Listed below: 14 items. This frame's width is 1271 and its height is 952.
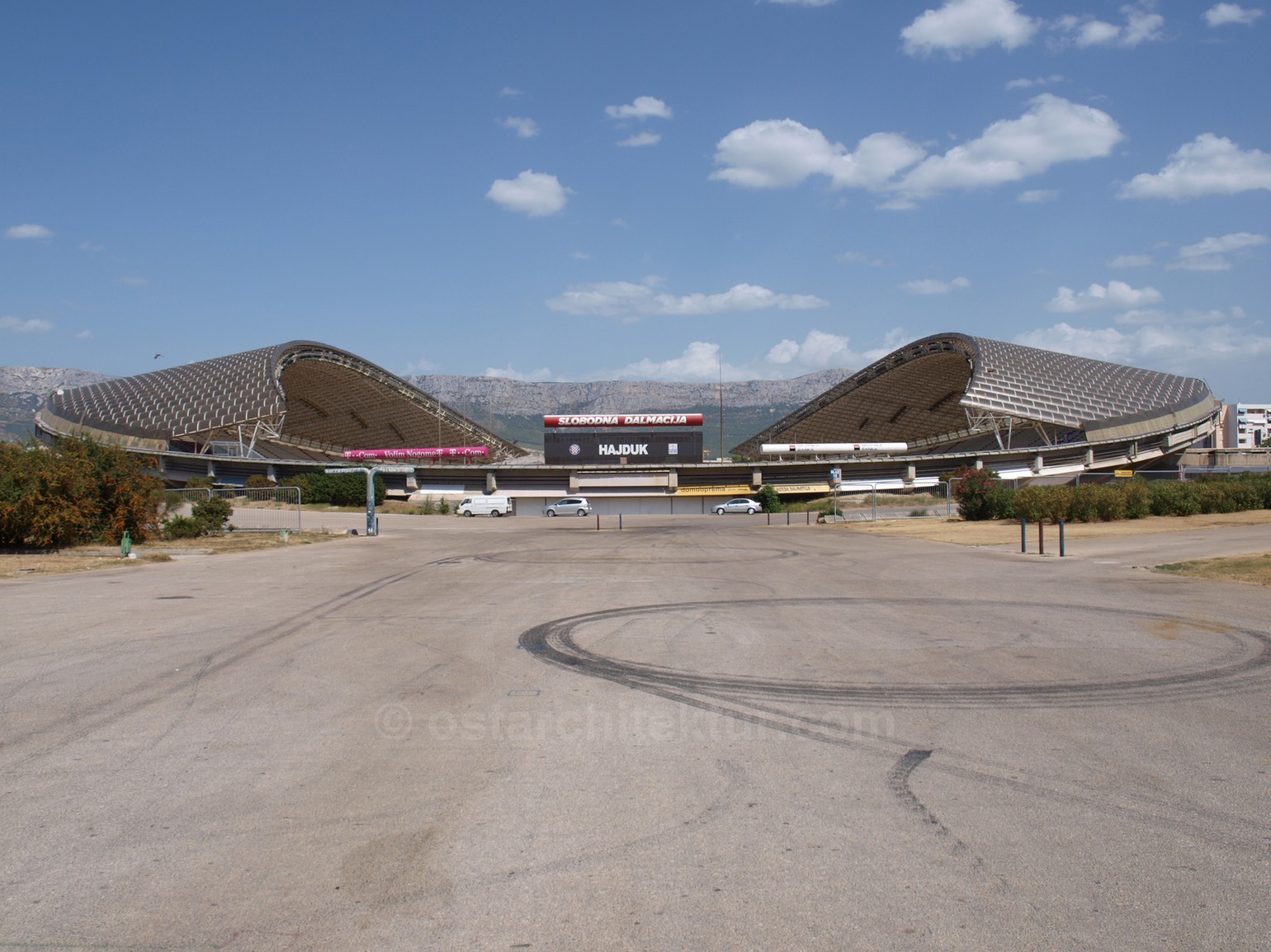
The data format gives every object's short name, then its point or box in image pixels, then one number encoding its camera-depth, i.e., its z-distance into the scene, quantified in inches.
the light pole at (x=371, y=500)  1523.1
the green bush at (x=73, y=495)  1013.2
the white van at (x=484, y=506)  2474.2
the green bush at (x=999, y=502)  1601.9
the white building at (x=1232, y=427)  7135.8
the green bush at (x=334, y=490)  2484.0
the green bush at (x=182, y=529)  1243.2
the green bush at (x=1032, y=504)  1448.1
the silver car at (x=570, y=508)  2534.4
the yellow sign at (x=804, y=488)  3388.3
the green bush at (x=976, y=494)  1633.9
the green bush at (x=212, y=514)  1318.9
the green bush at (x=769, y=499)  2704.2
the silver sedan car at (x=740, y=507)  2721.5
